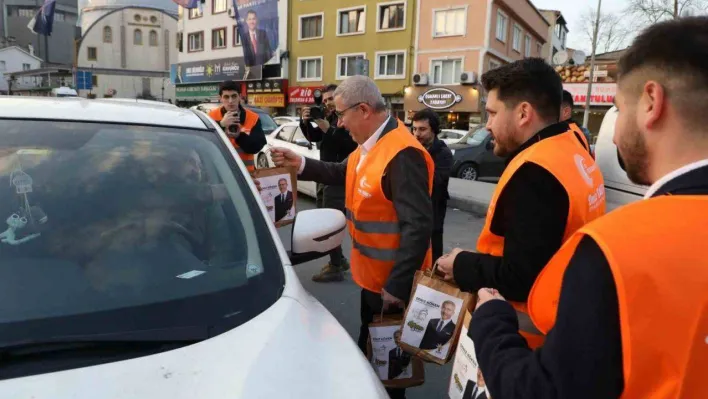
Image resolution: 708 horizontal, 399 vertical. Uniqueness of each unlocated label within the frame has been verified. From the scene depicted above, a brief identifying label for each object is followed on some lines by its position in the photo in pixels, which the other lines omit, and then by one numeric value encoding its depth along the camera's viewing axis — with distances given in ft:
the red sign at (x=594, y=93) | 77.71
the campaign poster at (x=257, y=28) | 96.73
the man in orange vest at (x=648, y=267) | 2.67
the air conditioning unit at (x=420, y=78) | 84.58
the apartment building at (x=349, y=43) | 89.71
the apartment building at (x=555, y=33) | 128.88
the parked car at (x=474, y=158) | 40.01
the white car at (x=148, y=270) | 4.09
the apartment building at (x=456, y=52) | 81.56
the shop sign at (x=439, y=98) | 82.38
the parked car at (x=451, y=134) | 47.31
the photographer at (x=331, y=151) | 16.05
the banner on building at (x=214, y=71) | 110.63
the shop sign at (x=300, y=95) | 99.58
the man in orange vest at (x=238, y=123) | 14.67
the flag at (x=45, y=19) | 112.88
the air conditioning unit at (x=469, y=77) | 79.92
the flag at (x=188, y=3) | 91.00
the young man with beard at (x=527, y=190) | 4.90
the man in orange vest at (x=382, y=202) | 7.37
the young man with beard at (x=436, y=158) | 15.23
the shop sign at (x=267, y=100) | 104.66
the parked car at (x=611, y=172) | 11.07
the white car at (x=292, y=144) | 28.76
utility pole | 66.64
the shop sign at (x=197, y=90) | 123.03
